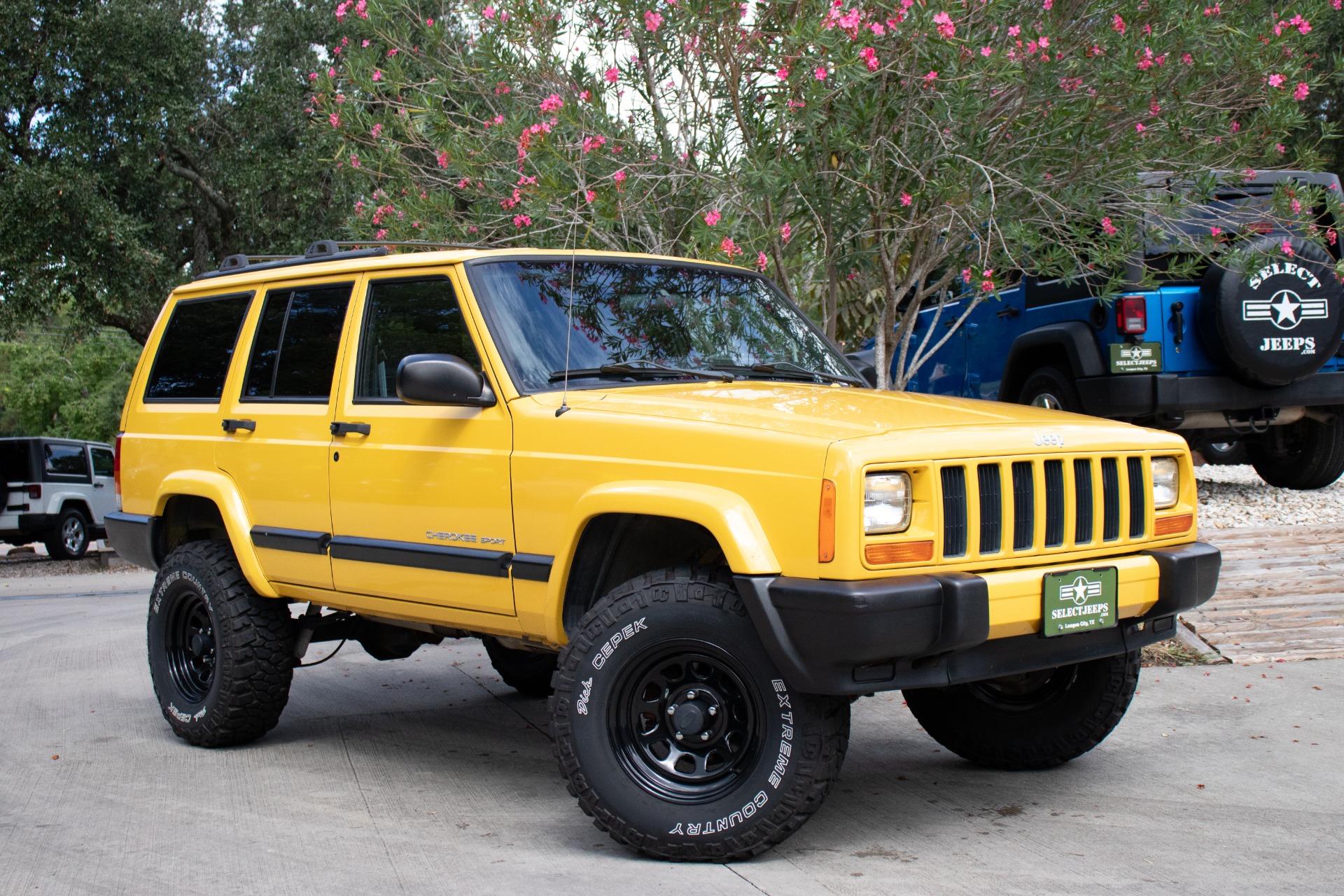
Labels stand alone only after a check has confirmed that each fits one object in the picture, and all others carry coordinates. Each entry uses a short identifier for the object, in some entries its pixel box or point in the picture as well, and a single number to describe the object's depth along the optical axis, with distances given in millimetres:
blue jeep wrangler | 8891
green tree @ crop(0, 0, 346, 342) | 16000
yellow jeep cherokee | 3748
